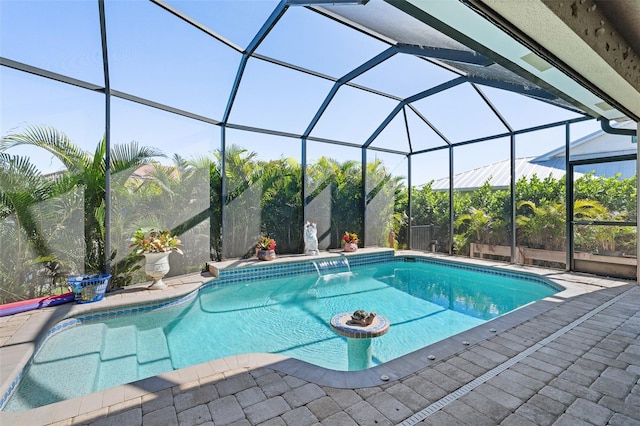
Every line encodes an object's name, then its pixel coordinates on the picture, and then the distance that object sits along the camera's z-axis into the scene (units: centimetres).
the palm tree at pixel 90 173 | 495
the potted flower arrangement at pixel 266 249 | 790
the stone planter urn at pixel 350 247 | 944
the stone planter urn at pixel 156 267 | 554
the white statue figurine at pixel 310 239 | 866
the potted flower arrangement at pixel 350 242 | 946
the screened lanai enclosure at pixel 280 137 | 452
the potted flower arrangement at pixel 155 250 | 556
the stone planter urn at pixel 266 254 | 789
